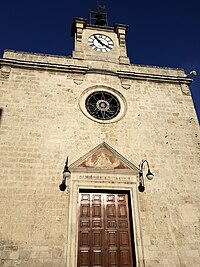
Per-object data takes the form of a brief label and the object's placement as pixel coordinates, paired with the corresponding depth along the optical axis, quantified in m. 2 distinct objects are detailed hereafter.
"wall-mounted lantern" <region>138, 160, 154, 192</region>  8.41
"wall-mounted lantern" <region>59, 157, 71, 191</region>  7.95
